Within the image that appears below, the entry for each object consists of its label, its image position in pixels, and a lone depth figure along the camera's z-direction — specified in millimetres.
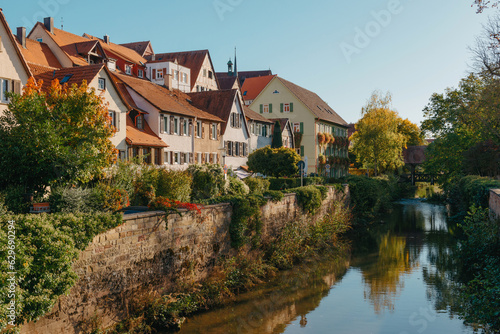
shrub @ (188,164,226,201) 20750
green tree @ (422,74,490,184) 39569
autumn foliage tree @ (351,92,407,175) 58375
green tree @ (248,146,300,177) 38031
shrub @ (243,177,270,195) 25906
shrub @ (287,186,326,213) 23641
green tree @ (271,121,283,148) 53588
